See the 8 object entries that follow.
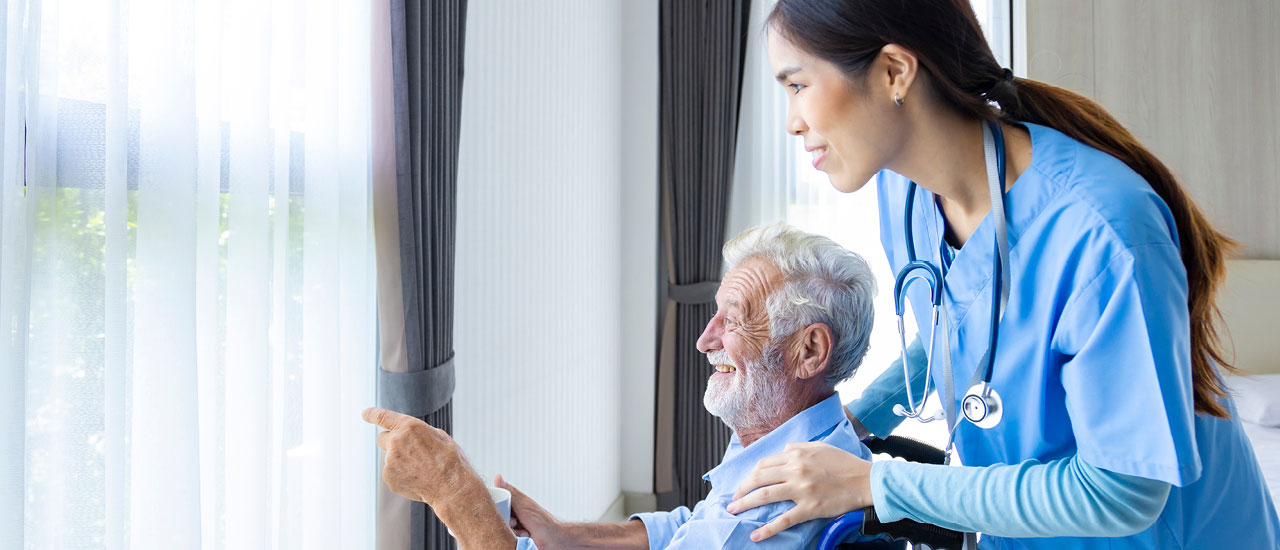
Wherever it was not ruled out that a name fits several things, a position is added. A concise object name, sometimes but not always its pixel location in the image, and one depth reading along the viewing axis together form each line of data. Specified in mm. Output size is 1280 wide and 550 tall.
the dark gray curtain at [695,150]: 3414
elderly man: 1339
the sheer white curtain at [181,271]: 1009
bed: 3359
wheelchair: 1040
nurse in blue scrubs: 910
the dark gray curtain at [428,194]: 1610
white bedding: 2355
